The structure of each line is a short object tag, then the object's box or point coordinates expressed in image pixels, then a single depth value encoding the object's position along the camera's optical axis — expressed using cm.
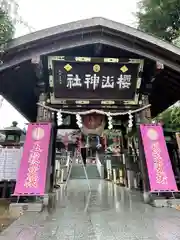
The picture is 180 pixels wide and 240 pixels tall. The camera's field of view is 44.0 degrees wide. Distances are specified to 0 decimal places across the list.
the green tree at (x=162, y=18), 1207
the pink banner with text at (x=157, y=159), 637
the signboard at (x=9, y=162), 811
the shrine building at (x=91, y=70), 624
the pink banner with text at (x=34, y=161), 606
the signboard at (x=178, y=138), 836
